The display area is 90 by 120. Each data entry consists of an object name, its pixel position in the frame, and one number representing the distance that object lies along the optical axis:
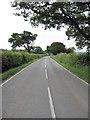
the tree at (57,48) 125.42
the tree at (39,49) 180.09
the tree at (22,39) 99.00
